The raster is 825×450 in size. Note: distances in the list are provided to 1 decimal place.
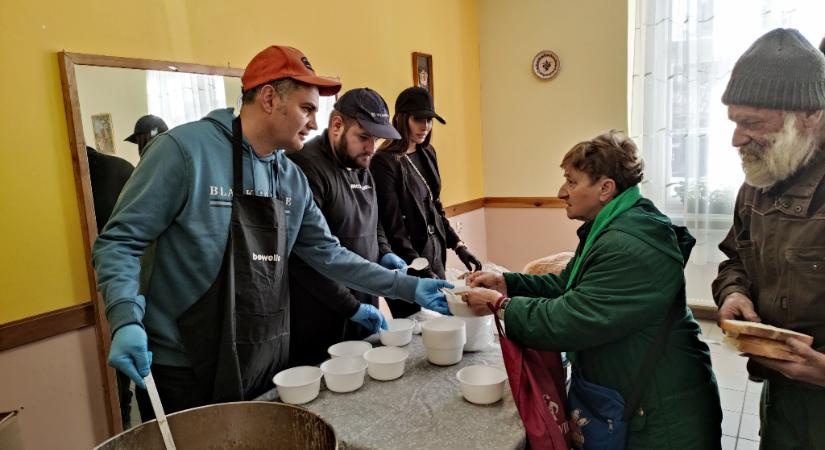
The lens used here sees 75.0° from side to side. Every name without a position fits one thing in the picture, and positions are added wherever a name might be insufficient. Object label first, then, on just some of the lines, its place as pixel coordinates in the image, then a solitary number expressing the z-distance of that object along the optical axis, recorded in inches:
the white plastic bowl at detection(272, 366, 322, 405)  56.7
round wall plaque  181.0
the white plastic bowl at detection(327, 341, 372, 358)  67.7
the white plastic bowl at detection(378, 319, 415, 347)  71.0
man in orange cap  53.1
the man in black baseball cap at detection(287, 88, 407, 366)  76.5
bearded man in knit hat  51.0
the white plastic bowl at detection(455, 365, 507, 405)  54.4
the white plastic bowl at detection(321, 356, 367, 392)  58.2
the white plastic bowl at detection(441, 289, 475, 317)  65.5
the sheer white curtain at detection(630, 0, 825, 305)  153.3
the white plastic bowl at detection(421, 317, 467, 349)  63.5
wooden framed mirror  79.6
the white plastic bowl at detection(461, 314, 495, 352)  68.7
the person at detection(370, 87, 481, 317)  106.3
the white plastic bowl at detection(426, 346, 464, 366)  64.2
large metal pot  45.5
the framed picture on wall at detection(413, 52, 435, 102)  157.6
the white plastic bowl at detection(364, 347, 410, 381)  60.7
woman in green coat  51.3
